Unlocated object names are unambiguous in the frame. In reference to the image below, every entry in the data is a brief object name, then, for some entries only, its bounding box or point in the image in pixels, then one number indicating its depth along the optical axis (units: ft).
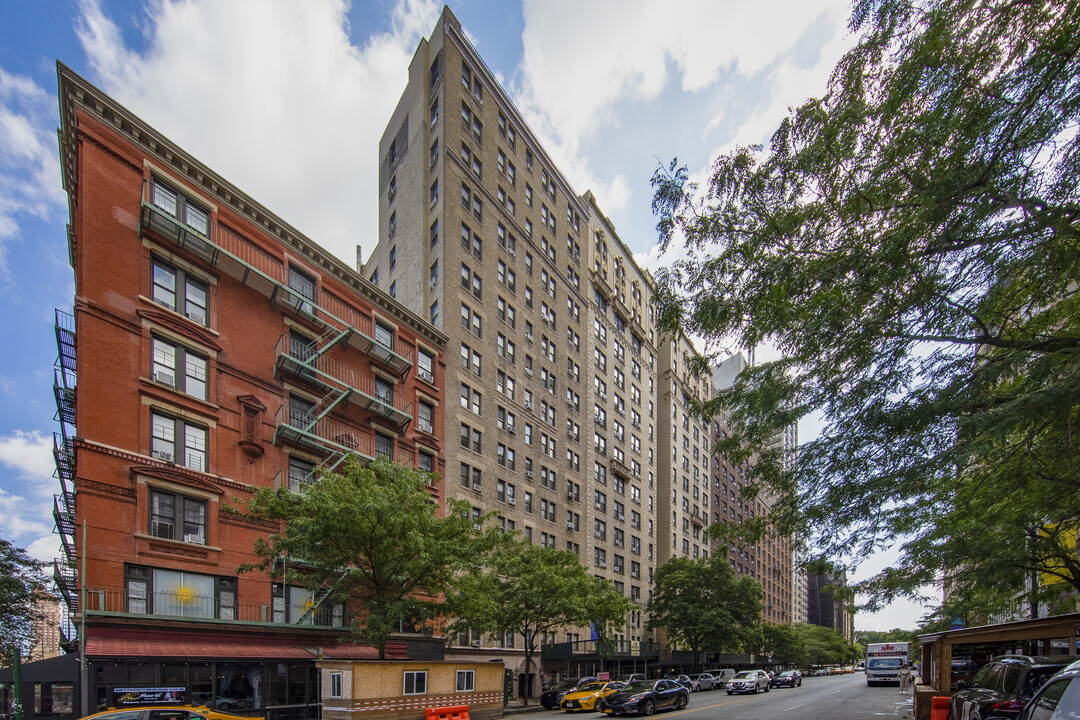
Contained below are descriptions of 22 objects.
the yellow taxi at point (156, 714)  38.99
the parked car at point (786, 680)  173.92
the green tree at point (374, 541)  70.69
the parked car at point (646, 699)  84.74
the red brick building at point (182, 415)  67.77
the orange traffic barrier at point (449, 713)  68.23
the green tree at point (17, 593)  97.40
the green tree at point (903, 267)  23.08
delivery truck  159.74
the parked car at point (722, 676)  168.04
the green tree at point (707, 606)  183.11
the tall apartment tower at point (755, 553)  301.43
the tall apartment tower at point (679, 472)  236.22
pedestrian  142.73
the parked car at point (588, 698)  99.66
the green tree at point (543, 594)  105.40
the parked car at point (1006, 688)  40.68
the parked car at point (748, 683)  141.28
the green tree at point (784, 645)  268.82
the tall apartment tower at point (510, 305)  136.98
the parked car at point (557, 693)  108.99
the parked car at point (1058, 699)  20.59
